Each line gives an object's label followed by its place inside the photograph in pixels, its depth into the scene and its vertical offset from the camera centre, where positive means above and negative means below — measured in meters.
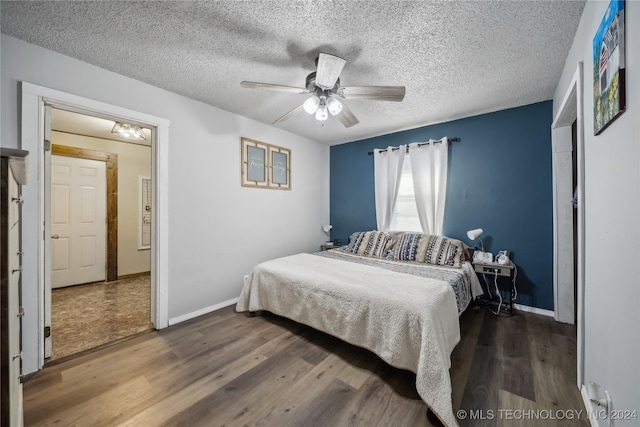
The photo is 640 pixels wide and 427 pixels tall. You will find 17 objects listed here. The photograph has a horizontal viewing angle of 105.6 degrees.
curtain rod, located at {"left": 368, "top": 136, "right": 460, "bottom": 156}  3.29 +1.01
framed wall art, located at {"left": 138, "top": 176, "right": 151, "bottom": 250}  4.52 +0.06
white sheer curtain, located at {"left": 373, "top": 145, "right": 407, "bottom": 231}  3.80 +0.53
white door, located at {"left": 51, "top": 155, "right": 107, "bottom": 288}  3.70 -0.10
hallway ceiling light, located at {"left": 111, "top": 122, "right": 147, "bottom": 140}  3.51 +1.25
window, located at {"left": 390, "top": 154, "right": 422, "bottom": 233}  3.74 +0.10
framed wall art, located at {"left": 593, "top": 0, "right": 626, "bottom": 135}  0.98 +0.65
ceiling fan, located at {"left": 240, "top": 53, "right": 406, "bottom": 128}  1.74 +1.00
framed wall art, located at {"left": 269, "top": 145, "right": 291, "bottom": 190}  3.64 +0.71
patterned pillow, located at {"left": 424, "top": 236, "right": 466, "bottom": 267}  2.88 -0.47
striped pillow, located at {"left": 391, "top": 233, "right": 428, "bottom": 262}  3.09 -0.44
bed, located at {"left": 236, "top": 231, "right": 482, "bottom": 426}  1.56 -0.72
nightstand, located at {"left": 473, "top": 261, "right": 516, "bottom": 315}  2.67 -0.84
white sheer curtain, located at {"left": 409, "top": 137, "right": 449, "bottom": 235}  3.36 +0.48
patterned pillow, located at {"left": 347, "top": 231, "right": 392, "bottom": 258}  3.44 -0.44
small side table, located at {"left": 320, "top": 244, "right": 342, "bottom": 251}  4.29 -0.59
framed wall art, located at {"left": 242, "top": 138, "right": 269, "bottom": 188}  3.29 +0.71
